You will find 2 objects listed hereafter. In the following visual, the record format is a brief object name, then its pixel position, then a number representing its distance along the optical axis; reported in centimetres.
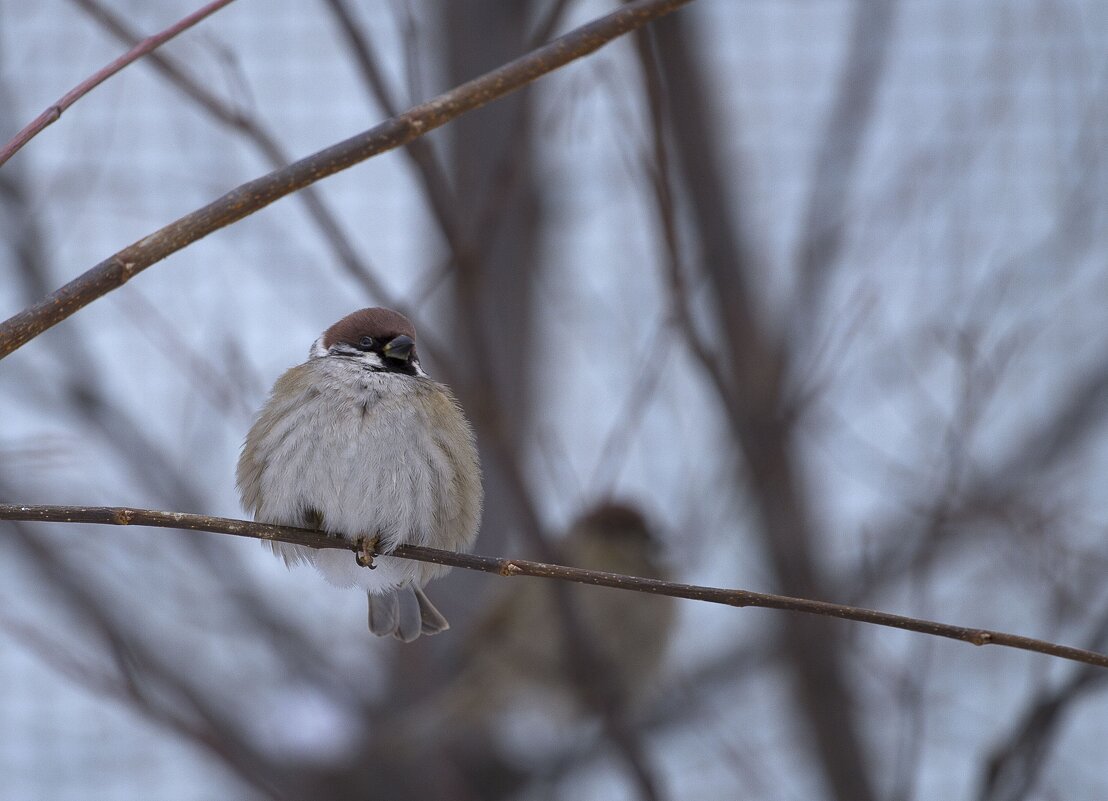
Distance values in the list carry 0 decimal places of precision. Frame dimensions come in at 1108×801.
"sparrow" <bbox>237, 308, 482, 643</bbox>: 466
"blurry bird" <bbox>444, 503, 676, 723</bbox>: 955
